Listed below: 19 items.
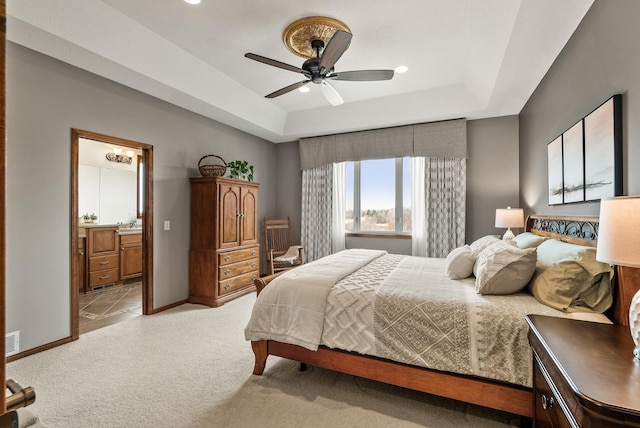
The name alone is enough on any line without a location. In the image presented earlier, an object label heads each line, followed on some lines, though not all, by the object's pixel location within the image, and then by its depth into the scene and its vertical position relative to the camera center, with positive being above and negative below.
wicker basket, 3.93 +0.58
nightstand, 0.78 -0.50
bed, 1.55 -0.89
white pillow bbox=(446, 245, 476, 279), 2.30 -0.43
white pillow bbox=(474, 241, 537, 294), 1.82 -0.37
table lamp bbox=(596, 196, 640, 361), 1.00 -0.09
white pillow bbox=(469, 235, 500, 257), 2.55 -0.30
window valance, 4.33 +1.13
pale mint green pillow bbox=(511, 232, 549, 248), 2.42 -0.24
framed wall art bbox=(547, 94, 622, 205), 1.73 +0.39
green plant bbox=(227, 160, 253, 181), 4.30 +0.65
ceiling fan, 2.36 +1.28
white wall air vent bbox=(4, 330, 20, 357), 2.40 -1.08
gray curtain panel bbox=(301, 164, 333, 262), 5.24 +0.03
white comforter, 1.59 -0.66
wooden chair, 4.83 -0.62
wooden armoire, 3.85 -0.39
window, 4.86 +0.29
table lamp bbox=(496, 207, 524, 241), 3.52 -0.07
